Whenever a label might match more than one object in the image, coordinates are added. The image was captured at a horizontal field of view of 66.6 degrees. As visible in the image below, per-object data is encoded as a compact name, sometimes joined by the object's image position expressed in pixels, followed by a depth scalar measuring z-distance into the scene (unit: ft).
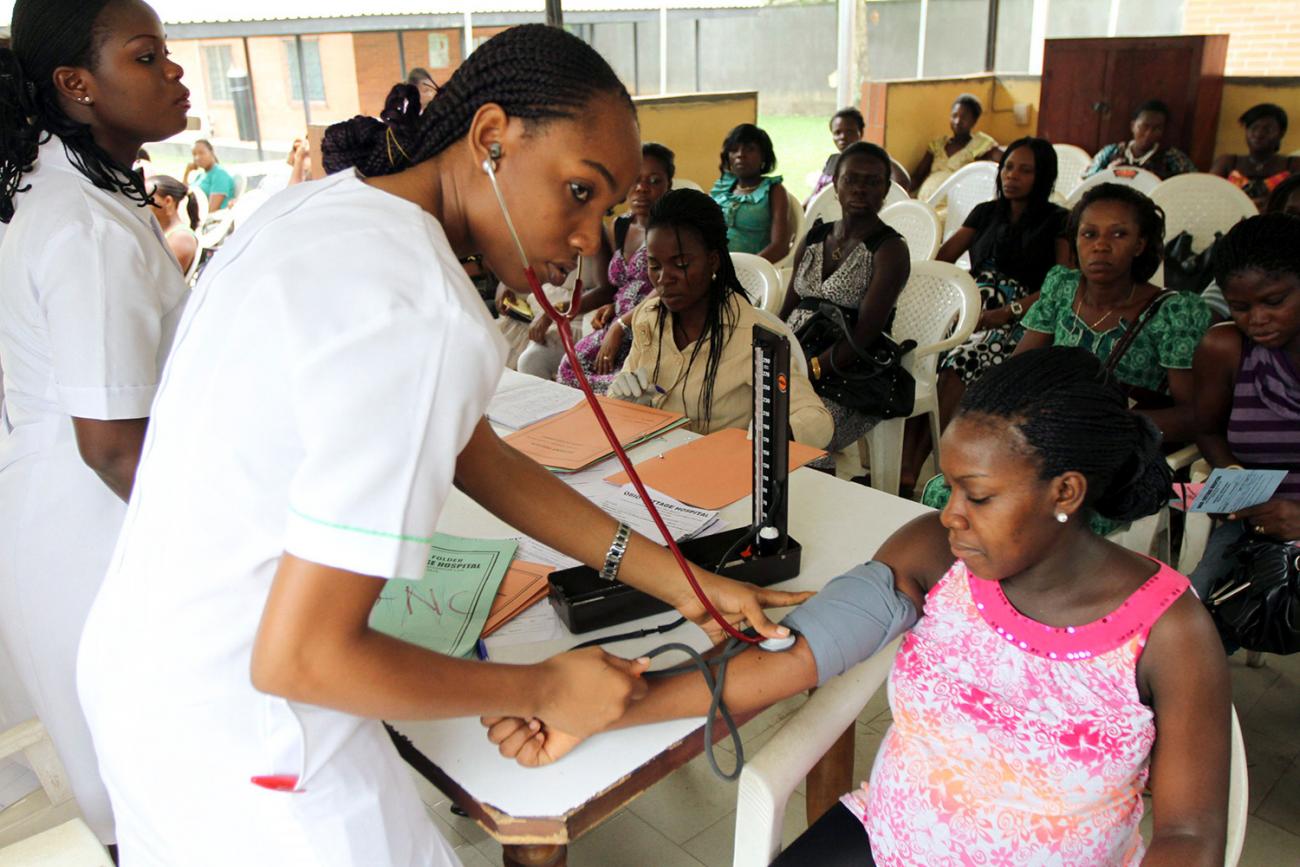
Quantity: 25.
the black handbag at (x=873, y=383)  9.41
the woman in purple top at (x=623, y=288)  9.77
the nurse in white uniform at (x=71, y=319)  4.09
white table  3.18
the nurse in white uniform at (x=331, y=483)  2.20
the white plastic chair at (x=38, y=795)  4.33
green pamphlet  4.06
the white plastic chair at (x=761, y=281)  11.07
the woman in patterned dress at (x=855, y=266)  9.80
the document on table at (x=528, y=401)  6.93
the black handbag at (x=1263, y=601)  5.98
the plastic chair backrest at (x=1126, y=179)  14.25
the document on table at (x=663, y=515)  5.02
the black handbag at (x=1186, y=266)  11.60
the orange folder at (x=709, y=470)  5.47
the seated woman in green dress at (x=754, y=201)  15.03
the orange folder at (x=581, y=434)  6.04
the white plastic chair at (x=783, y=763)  3.87
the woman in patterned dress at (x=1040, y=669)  3.48
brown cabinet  20.70
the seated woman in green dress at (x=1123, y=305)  8.06
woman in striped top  6.69
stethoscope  2.75
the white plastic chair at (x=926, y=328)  9.99
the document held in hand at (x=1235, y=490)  5.83
